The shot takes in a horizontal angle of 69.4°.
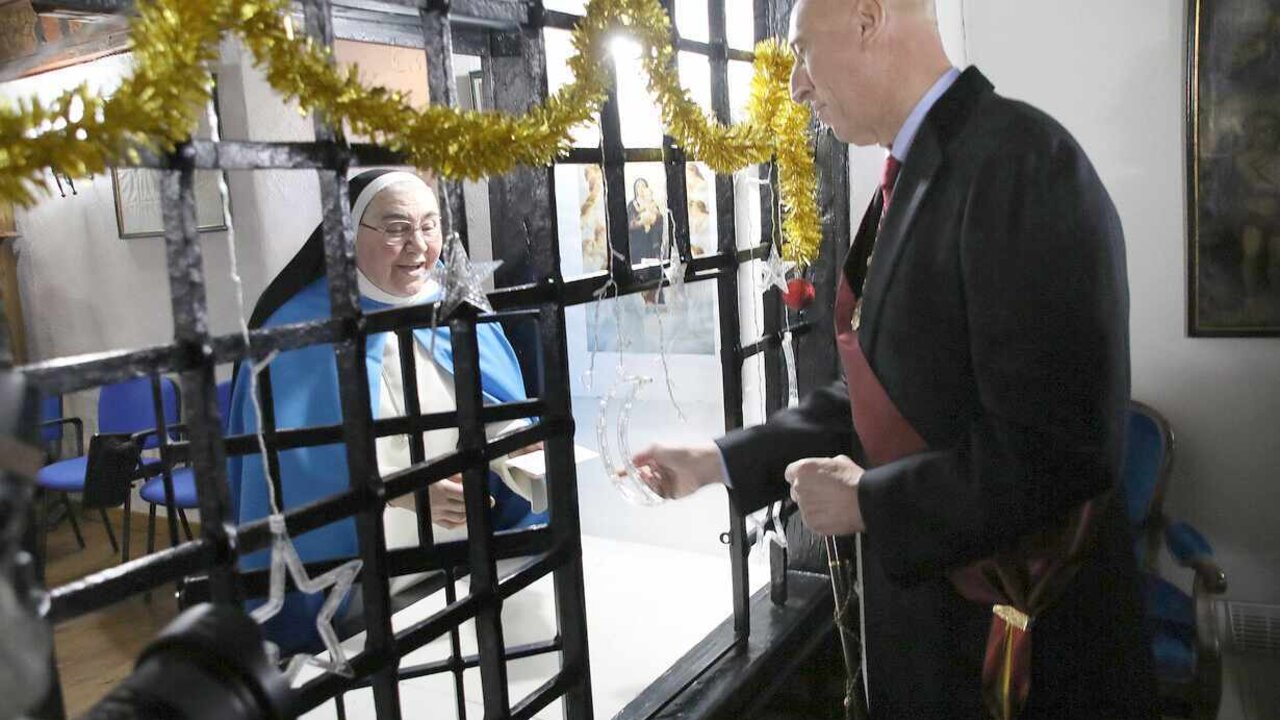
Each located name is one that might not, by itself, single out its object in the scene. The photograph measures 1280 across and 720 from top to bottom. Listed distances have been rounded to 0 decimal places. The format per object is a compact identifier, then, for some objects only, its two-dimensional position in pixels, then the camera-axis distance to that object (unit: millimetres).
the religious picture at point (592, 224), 2443
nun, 1668
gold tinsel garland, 643
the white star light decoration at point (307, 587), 874
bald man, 1022
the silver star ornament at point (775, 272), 1930
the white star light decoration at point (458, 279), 1055
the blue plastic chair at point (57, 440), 4047
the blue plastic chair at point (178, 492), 3025
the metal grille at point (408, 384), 795
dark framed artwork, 2254
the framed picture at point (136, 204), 3824
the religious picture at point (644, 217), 2121
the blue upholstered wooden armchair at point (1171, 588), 1943
